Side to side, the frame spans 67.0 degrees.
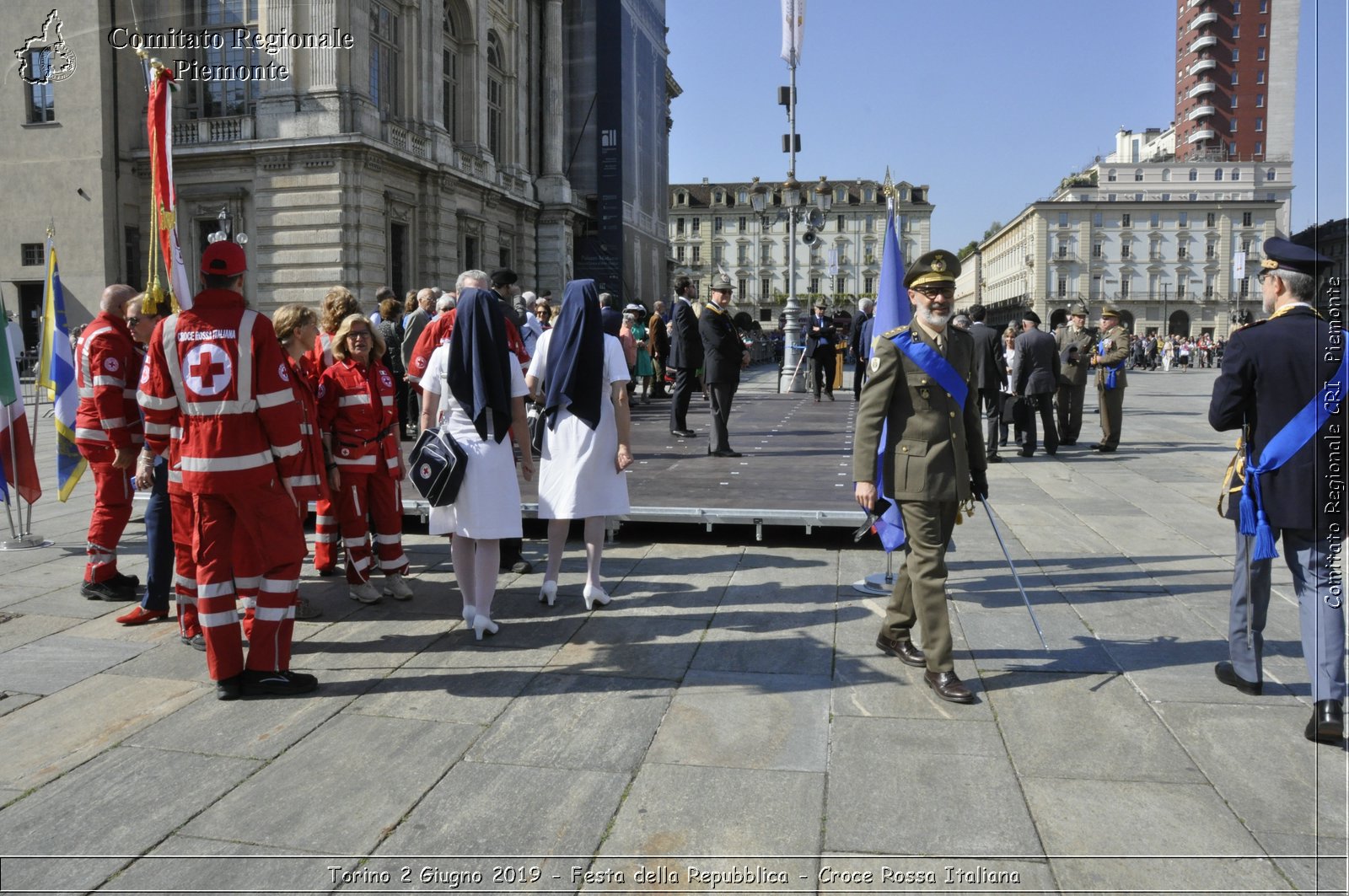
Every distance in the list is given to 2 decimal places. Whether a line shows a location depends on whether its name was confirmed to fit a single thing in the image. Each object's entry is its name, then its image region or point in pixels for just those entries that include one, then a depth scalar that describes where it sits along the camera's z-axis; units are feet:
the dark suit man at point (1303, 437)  13.14
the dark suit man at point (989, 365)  41.04
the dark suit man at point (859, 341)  55.63
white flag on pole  79.05
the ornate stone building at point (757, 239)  387.14
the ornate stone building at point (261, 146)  86.74
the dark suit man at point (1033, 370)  44.50
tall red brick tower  316.81
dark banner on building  139.54
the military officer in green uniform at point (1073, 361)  47.14
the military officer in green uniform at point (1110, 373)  45.14
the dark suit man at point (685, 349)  39.45
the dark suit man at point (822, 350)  66.28
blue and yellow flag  25.27
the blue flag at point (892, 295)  19.34
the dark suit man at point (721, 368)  35.58
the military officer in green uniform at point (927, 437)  14.76
